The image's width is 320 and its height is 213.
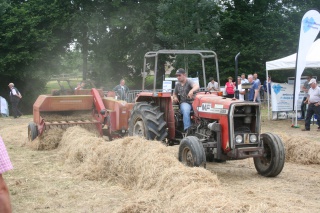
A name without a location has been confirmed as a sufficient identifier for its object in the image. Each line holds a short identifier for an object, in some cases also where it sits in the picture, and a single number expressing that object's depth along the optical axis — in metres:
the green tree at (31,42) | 25.72
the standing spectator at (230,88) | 18.03
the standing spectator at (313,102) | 13.00
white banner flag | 12.62
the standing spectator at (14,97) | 19.39
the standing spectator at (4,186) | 3.26
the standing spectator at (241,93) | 15.33
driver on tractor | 7.36
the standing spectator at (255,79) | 16.91
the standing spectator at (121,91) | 14.49
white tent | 14.02
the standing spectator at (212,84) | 20.64
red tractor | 6.40
